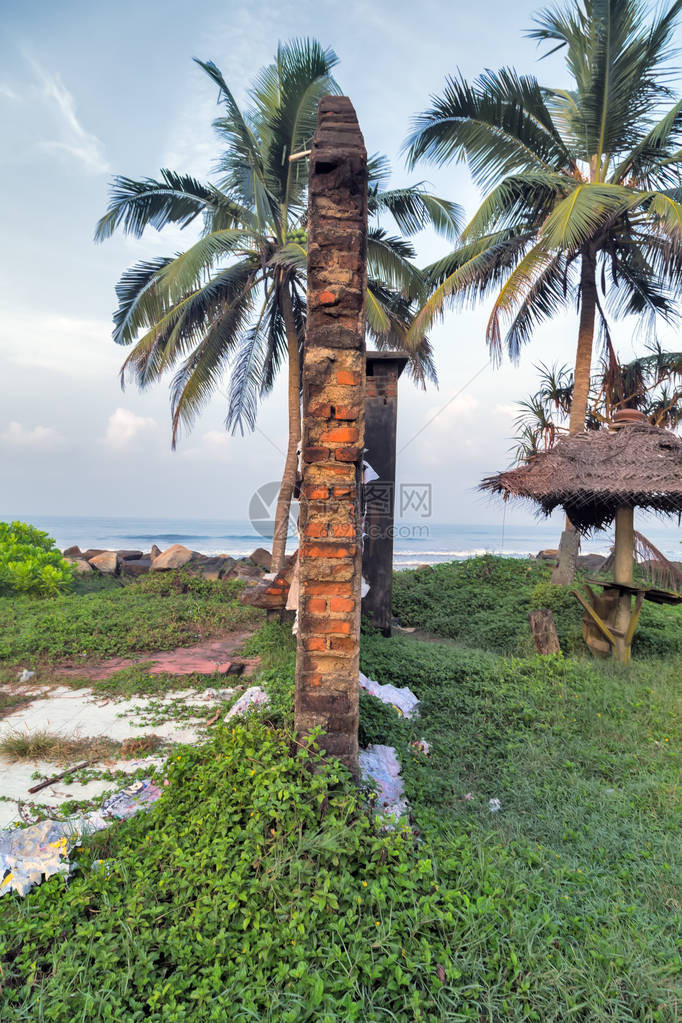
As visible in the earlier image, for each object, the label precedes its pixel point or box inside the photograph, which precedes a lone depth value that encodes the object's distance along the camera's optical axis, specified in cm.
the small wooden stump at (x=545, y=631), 652
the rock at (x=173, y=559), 1259
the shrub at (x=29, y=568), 962
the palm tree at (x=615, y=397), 1092
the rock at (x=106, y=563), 1284
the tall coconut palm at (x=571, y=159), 882
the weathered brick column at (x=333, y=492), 300
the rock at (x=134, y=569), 1288
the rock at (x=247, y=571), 1206
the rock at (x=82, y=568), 1243
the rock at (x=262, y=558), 1396
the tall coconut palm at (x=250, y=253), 991
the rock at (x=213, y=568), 1214
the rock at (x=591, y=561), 1406
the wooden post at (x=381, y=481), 722
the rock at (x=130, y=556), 1444
